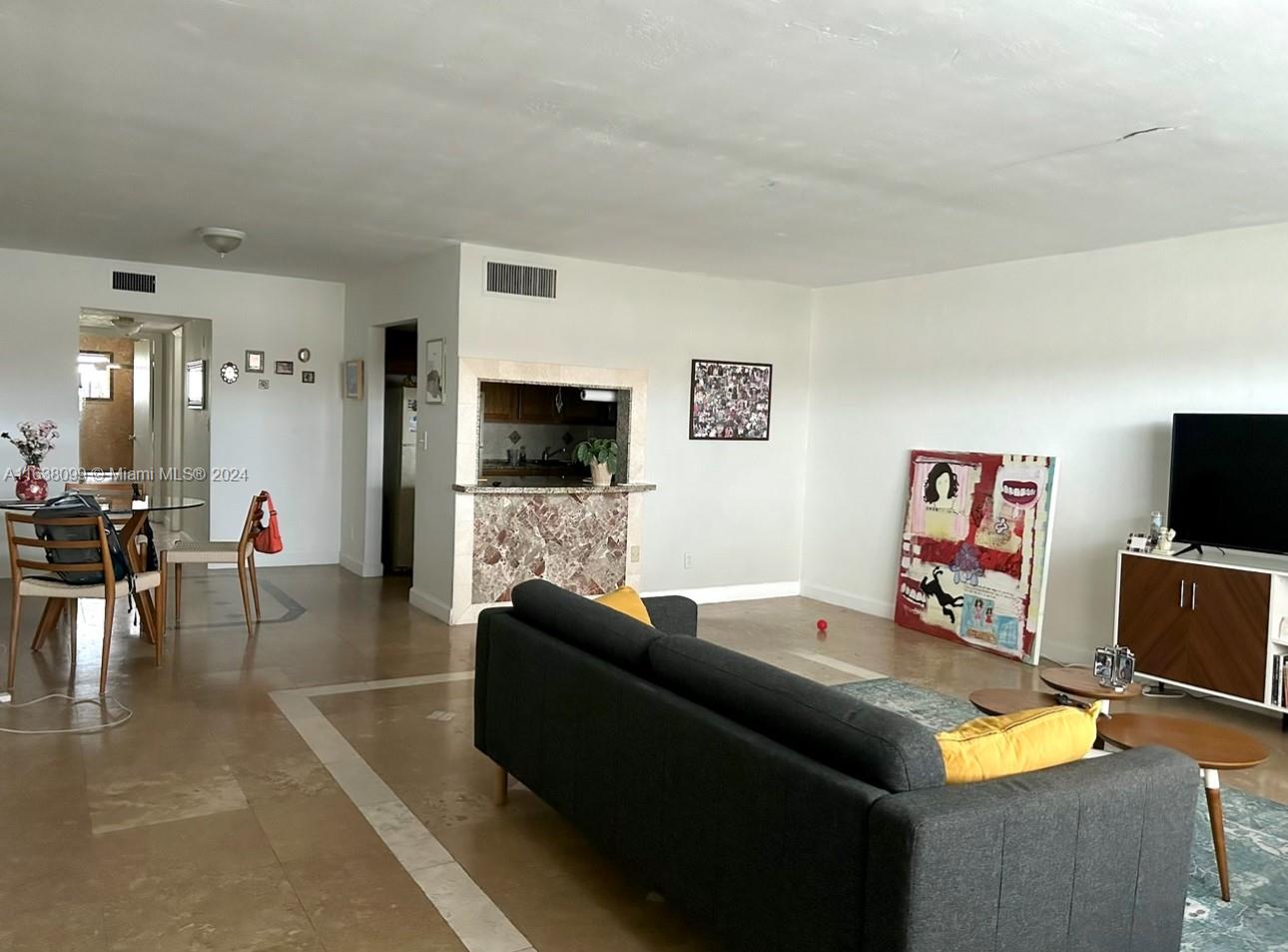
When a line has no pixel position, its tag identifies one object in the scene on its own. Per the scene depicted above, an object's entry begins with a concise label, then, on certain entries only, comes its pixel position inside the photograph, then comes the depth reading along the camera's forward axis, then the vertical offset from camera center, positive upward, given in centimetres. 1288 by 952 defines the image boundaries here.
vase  595 -48
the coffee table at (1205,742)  302 -98
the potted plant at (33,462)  595 -33
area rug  280 -140
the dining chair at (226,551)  605 -86
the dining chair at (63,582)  480 -83
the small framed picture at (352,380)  840 +32
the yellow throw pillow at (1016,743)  211 -68
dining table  551 -74
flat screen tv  502 -19
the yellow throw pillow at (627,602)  351 -64
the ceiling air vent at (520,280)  664 +98
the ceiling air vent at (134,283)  777 +102
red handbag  618 -79
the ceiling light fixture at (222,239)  625 +112
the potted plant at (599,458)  723 -24
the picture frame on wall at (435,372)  680 +34
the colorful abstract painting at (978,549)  623 -76
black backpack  494 -66
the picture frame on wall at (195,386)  901 +26
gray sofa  188 -84
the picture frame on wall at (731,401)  762 +23
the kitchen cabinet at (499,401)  853 +18
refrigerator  830 -49
